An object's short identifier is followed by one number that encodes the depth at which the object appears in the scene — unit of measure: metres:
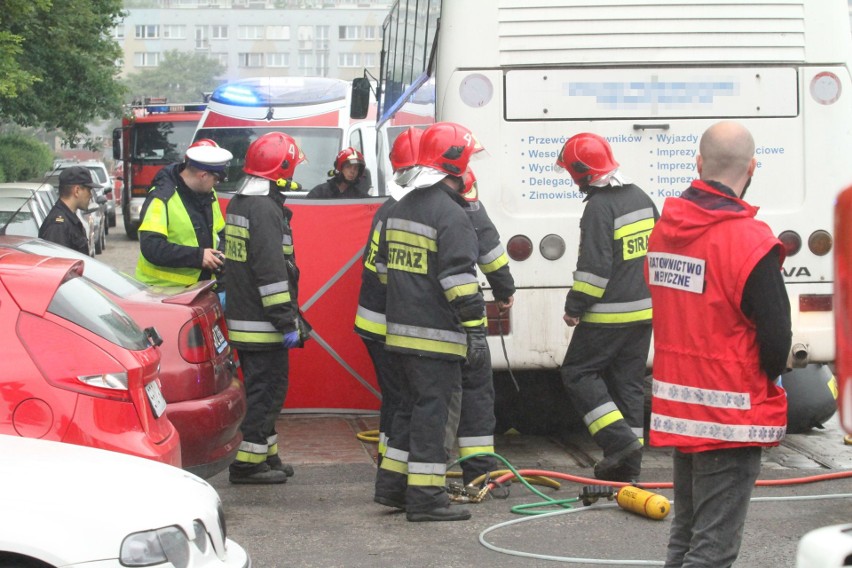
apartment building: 108.25
